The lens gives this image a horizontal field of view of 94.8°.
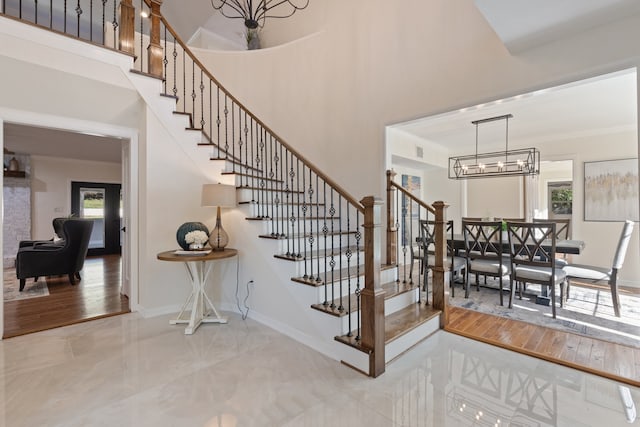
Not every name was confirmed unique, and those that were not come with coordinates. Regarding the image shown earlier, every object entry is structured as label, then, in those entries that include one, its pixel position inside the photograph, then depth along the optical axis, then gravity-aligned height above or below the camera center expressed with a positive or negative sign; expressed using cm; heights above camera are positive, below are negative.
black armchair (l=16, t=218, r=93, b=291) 425 -65
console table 287 -73
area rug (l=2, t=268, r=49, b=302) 398 -112
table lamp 301 +16
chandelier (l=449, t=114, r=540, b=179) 455 +95
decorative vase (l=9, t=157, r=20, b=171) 627 +101
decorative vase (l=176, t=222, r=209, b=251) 304 -19
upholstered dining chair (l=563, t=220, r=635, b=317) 333 -71
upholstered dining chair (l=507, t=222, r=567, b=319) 327 -58
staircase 218 -41
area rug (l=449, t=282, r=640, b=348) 285 -113
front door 750 +4
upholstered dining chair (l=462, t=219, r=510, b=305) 380 -53
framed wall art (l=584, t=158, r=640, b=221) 471 +38
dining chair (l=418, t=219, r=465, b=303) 392 -54
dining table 368 -46
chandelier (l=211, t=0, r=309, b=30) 525 +377
